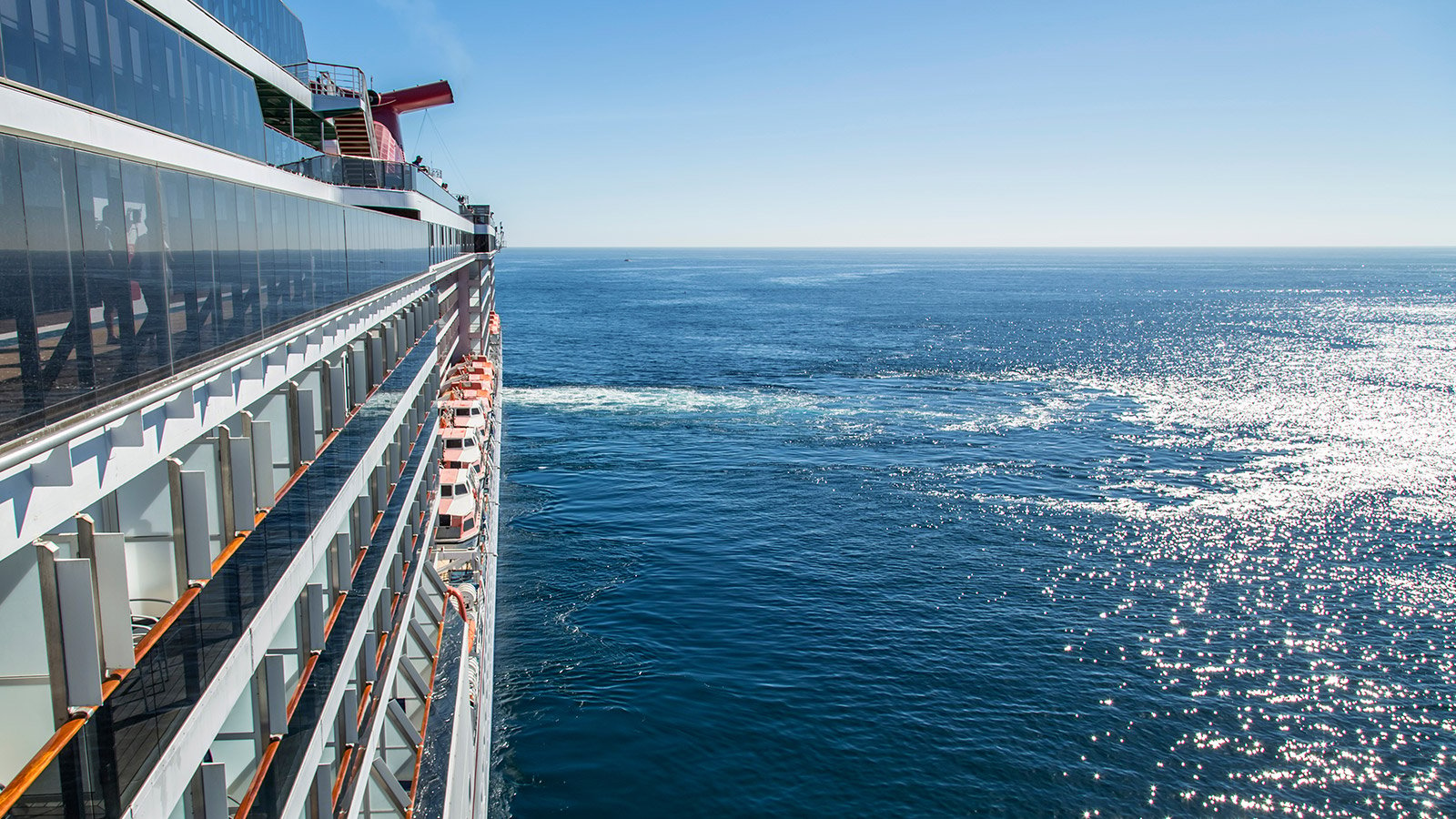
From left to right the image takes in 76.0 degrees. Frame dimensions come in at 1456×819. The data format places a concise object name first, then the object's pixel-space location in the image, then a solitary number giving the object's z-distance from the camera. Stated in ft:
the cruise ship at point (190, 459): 17.42
